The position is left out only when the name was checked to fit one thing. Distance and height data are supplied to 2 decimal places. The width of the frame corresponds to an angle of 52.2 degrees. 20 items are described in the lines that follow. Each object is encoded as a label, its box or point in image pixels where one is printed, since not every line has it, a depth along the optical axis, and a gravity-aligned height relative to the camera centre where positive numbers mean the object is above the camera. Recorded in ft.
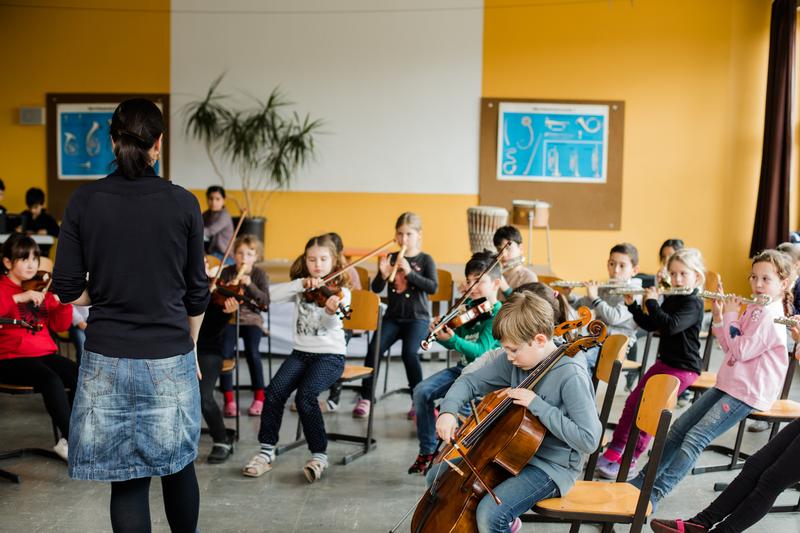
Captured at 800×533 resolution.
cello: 7.17 -2.22
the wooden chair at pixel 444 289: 16.56 -1.80
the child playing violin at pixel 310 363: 11.36 -2.37
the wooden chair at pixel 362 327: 12.24 -2.00
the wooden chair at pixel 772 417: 10.07 -2.57
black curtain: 22.58 +2.21
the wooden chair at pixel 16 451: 11.03 -3.84
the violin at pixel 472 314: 10.85 -1.51
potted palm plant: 24.56 +1.70
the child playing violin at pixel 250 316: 13.44 -2.18
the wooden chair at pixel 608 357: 8.61 -1.77
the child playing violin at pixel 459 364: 11.00 -2.13
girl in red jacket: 11.53 -2.16
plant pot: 23.91 -0.90
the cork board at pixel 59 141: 25.52 +1.56
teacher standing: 6.57 -0.87
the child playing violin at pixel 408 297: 14.20 -1.71
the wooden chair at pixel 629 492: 7.04 -2.67
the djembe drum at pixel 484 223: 20.45 -0.54
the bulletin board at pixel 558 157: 25.03 +1.41
